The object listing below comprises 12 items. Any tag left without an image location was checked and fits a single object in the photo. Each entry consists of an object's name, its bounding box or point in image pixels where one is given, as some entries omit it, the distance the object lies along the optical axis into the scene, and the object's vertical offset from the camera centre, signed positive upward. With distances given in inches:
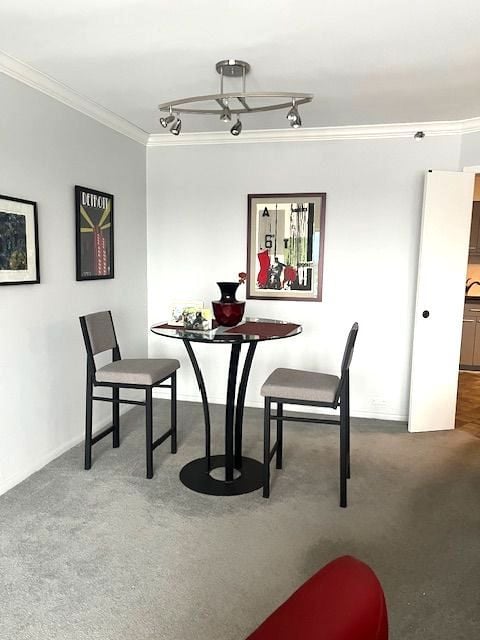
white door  143.4 -9.5
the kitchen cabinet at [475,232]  238.0 +17.0
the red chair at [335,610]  32.0 -23.4
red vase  114.5 -10.6
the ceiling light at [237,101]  92.0 +36.4
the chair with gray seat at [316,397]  104.5 -28.4
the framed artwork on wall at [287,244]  161.6 +6.3
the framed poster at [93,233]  132.6 +7.2
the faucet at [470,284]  249.8 -8.5
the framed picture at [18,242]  105.3 +3.4
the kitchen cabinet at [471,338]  239.5 -34.6
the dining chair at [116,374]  115.8 -27.2
